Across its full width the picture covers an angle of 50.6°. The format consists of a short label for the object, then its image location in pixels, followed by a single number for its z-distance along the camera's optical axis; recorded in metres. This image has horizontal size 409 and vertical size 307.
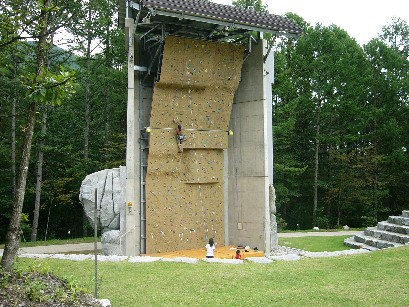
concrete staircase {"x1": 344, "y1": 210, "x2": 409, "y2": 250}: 13.94
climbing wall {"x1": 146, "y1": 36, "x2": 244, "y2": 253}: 13.51
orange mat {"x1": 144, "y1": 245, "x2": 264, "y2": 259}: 13.18
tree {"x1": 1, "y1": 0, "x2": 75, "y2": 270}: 6.00
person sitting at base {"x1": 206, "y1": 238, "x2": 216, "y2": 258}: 11.66
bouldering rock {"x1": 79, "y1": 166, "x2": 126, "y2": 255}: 12.86
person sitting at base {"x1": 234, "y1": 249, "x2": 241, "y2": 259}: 12.08
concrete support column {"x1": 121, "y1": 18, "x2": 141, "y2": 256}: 12.88
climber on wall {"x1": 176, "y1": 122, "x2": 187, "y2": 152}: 13.87
